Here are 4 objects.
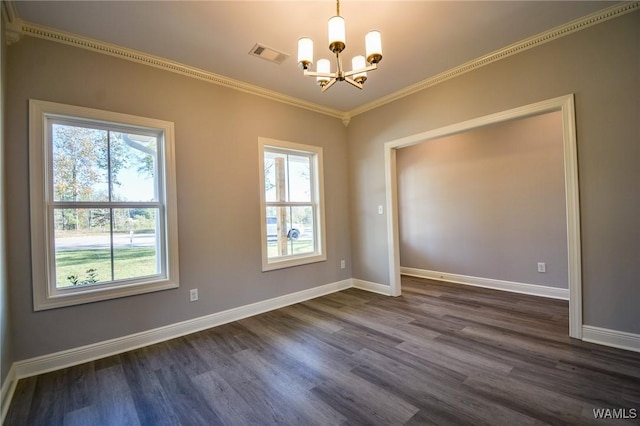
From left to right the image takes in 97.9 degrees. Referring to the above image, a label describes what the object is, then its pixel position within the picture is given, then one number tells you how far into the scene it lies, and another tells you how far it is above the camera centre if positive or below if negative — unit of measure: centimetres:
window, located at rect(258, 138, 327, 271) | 362 +15
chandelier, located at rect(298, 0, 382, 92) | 174 +109
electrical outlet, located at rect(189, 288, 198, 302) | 293 -81
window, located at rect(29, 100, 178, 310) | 224 +15
